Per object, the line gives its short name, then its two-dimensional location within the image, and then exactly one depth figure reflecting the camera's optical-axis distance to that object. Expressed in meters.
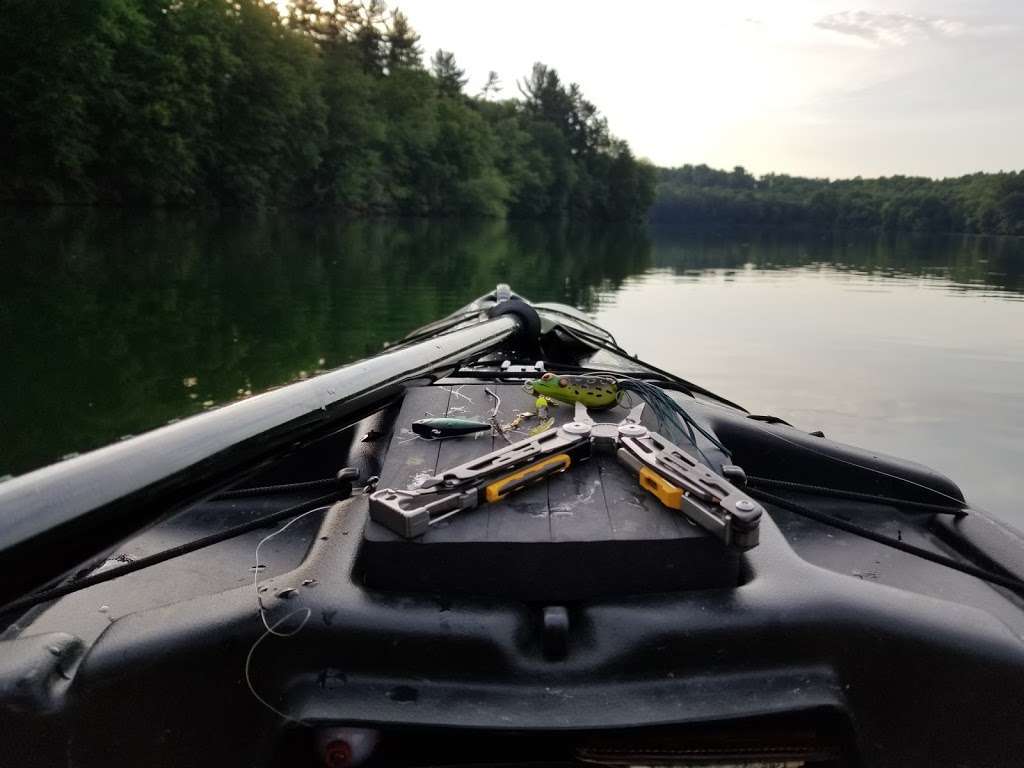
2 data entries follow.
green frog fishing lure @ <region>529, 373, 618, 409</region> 0.50
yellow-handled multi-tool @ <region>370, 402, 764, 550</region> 0.32
